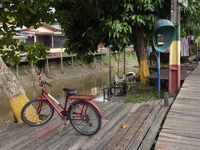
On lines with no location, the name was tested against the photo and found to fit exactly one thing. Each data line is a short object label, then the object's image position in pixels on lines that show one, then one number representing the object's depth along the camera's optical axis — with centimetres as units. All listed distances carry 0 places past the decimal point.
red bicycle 347
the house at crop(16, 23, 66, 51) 1922
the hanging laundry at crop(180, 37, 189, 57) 1355
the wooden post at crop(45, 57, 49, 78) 1948
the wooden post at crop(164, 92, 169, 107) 492
